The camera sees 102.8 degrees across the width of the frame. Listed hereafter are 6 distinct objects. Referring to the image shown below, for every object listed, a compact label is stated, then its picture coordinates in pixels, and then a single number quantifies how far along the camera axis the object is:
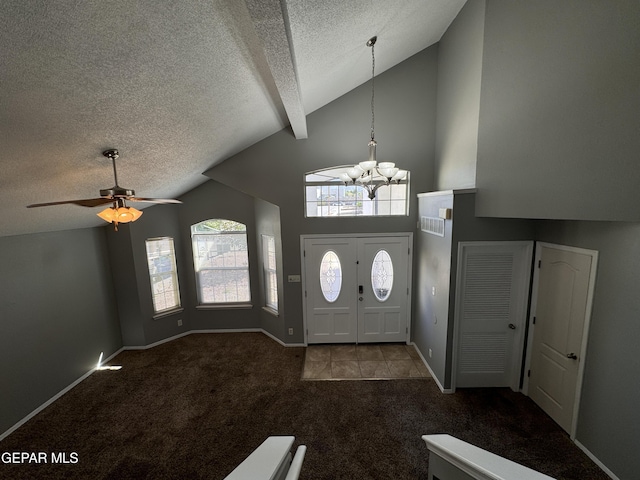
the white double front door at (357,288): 4.50
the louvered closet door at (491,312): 3.24
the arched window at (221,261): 5.16
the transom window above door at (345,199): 4.43
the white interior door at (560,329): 2.62
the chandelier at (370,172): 2.52
